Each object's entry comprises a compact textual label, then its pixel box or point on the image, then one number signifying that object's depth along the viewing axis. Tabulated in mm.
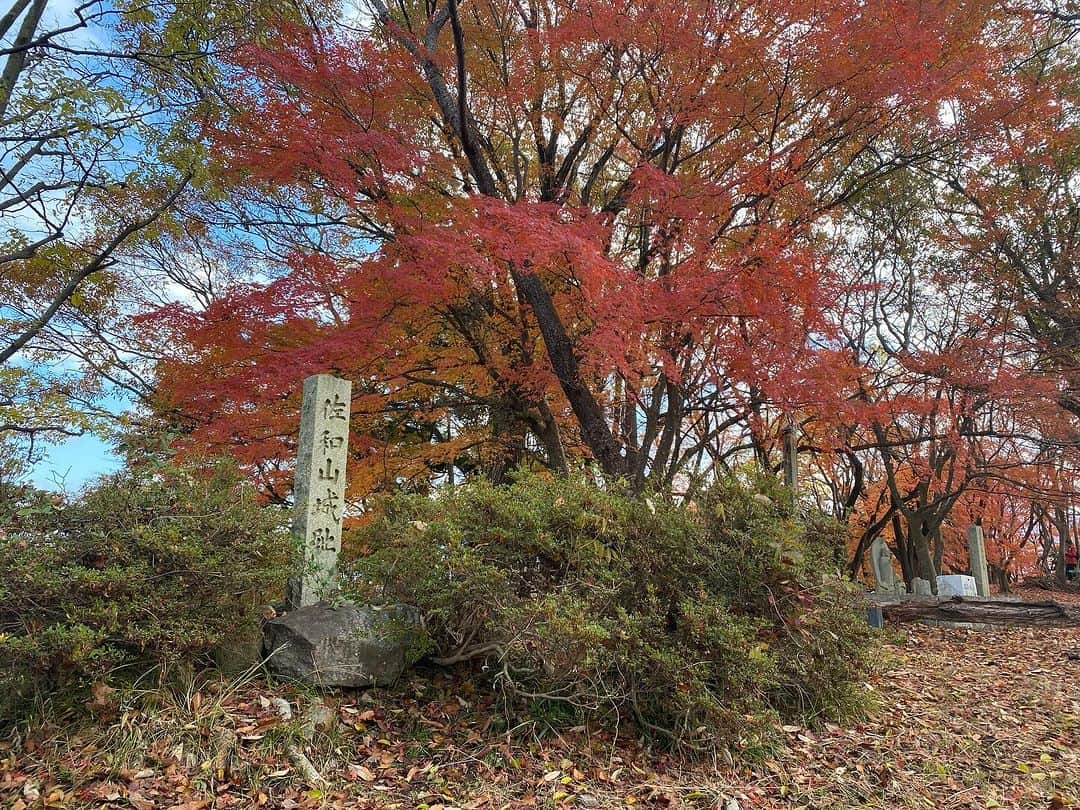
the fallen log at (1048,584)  21625
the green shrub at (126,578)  3113
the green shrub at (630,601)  3752
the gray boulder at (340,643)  3873
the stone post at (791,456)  8273
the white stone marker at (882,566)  13312
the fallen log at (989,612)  9188
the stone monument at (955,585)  12939
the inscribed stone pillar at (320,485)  4449
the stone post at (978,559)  14936
